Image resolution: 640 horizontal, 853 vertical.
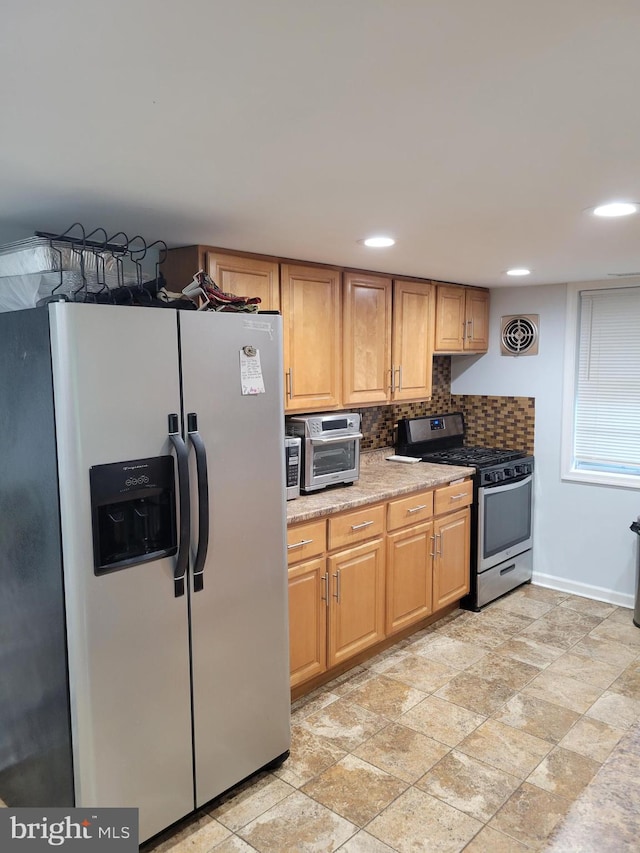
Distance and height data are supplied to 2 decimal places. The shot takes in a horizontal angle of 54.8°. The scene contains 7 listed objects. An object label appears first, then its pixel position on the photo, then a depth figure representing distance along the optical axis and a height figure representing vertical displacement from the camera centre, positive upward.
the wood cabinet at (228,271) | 2.73 +0.45
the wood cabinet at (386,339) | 3.50 +0.18
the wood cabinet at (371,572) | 2.95 -1.10
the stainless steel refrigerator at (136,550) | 1.83 -0.59
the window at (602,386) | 4.12 -0.13
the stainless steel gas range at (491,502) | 4.04 -0.91
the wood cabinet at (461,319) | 4.20 +0.34
